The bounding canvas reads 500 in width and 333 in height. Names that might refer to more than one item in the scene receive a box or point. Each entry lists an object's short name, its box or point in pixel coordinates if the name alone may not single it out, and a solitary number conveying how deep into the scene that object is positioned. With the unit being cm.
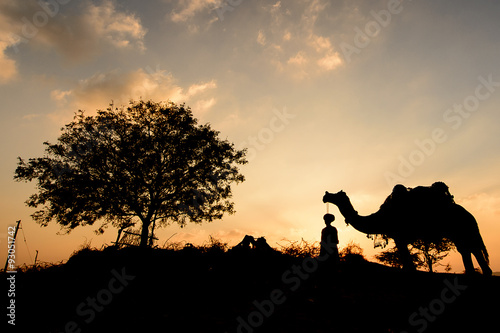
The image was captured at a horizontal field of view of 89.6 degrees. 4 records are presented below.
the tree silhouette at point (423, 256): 2919
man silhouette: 735
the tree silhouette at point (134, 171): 1992
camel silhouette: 829
